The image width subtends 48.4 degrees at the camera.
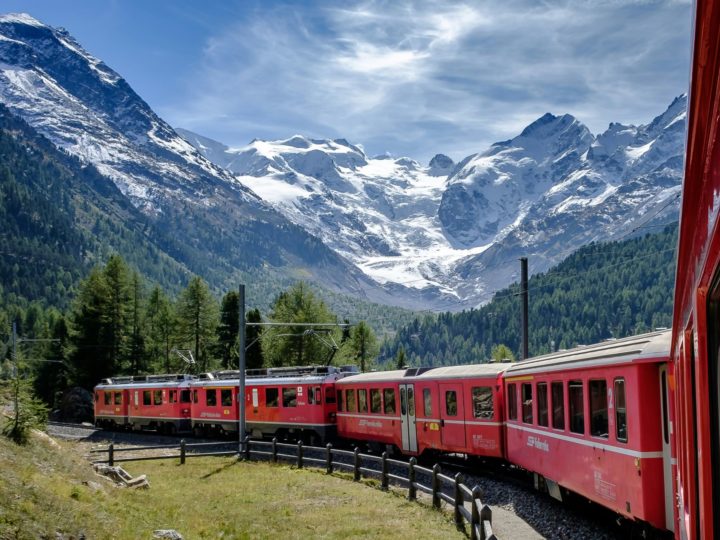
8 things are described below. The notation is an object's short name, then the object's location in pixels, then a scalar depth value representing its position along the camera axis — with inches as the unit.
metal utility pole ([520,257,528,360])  1243.2
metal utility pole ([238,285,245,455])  1327.5
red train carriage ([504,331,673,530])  423.2
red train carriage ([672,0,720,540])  91.7
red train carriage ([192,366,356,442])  1393.9
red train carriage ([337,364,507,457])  919.0
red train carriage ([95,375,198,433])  1873.8
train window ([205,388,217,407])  1711.4
